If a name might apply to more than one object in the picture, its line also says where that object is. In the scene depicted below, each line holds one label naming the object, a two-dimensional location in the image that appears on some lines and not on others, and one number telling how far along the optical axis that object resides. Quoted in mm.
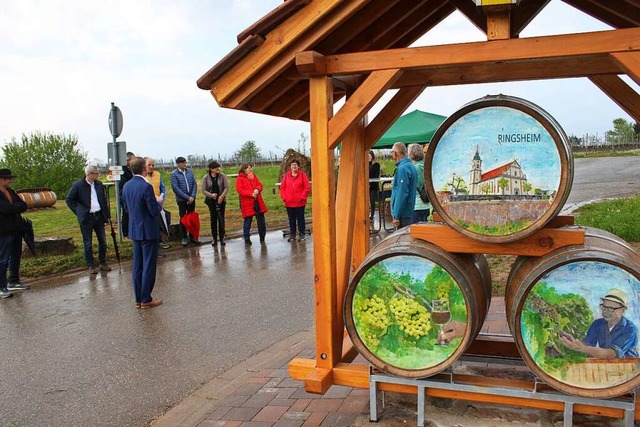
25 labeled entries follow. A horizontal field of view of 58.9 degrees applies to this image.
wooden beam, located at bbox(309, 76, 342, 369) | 3721
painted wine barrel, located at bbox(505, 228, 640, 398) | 3020
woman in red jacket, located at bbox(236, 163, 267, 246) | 11609
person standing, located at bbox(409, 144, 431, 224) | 8219
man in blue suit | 6918
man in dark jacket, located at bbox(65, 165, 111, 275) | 9406
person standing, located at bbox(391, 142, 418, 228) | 7711
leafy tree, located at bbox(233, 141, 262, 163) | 47312
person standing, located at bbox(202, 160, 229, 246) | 11727
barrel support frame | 3109
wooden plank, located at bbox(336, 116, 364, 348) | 3975
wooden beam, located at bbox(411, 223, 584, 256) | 3201
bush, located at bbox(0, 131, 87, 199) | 27875
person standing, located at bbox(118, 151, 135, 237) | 11379
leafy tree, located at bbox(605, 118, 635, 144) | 55969
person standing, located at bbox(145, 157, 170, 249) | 10688
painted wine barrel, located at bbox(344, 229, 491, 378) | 3332
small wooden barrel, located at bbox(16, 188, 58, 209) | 22828
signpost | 11047
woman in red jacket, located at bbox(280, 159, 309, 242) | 11641
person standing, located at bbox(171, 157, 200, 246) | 11484
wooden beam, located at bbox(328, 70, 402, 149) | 3531
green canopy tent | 13086
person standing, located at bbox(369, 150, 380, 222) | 12695
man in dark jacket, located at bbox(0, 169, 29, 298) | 8109
